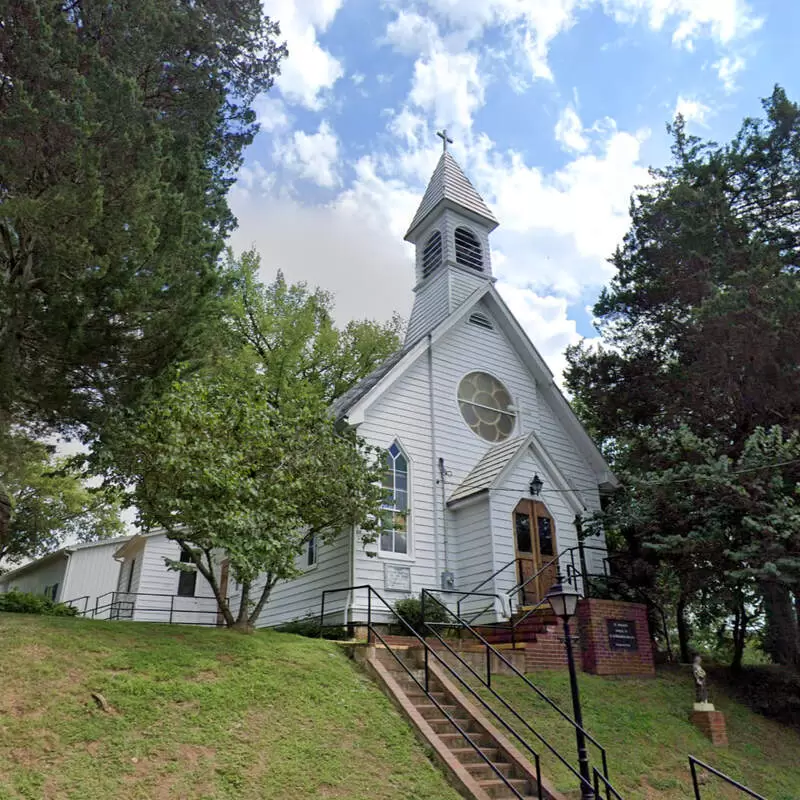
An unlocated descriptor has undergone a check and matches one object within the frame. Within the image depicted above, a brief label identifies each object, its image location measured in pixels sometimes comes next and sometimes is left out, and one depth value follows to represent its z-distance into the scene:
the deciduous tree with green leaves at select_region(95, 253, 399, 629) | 9.61
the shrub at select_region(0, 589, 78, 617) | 12.45
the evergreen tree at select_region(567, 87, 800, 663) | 14.31
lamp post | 6.94
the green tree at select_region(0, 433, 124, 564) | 33.97
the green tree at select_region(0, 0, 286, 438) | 8.74
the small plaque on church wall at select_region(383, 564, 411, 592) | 13.67
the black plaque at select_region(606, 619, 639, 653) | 12.84
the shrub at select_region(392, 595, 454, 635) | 12.73
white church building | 14.17
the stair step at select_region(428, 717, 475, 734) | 8.55
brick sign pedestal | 12.52
